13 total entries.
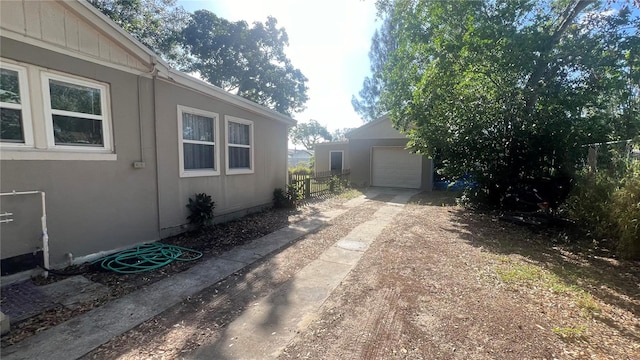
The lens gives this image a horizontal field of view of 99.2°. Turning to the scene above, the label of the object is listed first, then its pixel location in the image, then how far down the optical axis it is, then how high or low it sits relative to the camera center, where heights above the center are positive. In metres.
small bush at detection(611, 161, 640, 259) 4.25 -0.81
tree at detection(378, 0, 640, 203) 6.58 +2.12
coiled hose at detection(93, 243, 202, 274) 4.04 -1.62
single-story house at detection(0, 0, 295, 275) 3.47 +0.35
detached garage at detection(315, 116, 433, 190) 14.41 -0.04
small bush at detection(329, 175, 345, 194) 12.84 -1.28
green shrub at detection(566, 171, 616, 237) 4.93 -0.80
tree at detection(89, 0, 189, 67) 12.61 +7.14
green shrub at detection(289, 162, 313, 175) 20.66 -0.97
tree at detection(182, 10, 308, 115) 19.27 +7.39
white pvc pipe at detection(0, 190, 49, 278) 3.64 -1.11
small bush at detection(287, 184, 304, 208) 9.10 -1.24
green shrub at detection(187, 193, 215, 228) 5.84 -1.13
